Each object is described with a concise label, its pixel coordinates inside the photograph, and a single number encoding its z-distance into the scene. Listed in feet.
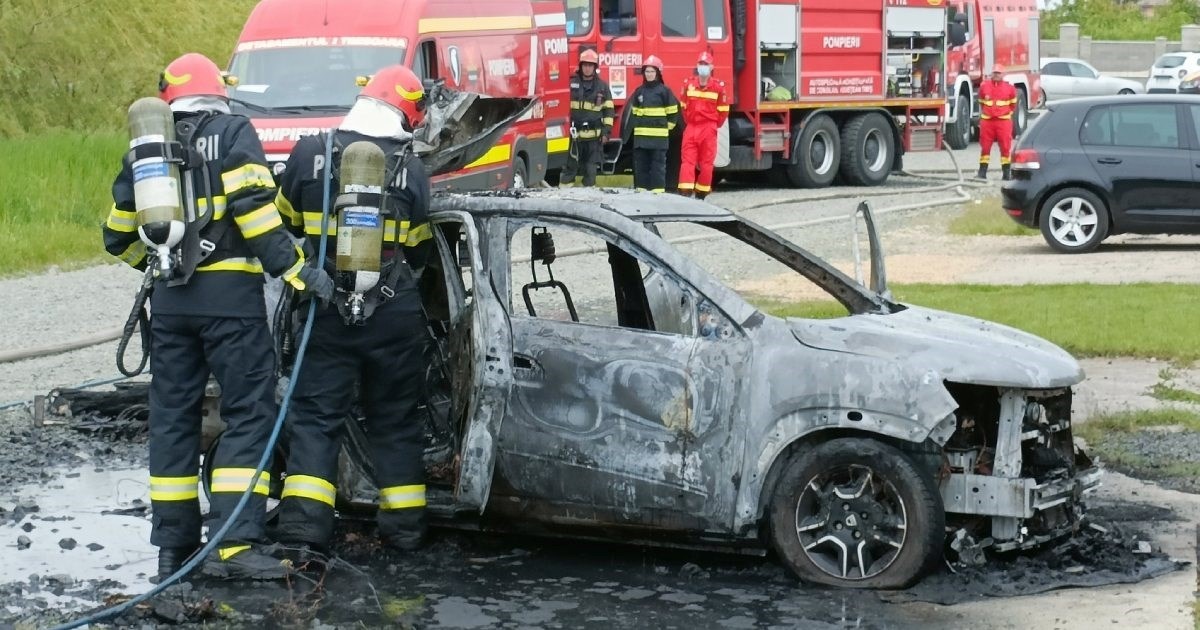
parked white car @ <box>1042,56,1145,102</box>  138.21
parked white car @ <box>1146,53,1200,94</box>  141.28
